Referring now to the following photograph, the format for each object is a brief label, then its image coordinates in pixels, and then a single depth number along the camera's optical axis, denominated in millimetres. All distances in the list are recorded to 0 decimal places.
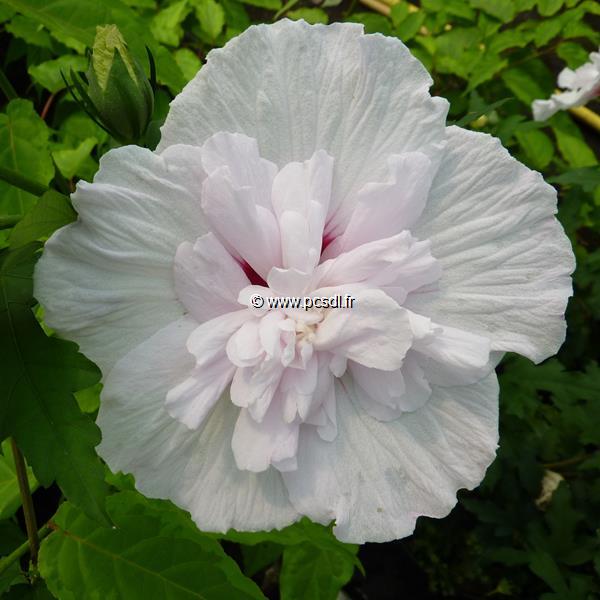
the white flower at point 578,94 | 302
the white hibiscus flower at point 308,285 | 117
